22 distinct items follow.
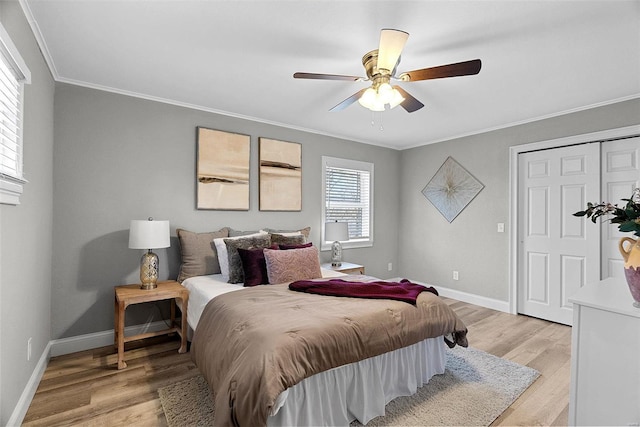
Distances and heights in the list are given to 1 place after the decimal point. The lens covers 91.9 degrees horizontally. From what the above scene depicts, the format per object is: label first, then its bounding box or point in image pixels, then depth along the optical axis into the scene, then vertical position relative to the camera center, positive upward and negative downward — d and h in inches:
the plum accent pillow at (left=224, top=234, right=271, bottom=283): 118.3 -12.5
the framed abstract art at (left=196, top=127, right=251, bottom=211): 136.9 +21.0
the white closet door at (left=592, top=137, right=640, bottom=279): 123.4 +16.5
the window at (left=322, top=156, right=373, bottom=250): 181.3 +12.7
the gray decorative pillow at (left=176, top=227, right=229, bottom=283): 125.0 -16.3
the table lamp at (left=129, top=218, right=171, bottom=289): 107.6 -9.4
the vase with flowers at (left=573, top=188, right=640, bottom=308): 51.9 -4.2
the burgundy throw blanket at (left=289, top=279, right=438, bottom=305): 92.0 -22.7
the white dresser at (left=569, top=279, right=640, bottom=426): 50.9 -24.2
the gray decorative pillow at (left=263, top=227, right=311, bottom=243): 153.9 -7.4
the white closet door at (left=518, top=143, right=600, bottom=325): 134.3 -4.5
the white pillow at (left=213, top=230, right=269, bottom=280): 122.9 -16.1
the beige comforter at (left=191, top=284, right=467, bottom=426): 59.8 -28.6
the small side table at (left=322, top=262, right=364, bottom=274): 157.2 -26.2
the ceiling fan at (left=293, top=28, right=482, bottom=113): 70.7 +37.2
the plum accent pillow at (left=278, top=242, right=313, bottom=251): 126.4 -12.4
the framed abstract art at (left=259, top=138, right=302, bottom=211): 154.5 +21.3
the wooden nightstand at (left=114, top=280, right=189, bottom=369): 101.3 -28.8
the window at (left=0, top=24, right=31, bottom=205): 60.9 +20.6
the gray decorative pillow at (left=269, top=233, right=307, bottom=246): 136.2 -10.4
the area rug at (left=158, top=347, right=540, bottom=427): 76.3 -49.5
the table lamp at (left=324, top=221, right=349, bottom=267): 166.2 -8.6
